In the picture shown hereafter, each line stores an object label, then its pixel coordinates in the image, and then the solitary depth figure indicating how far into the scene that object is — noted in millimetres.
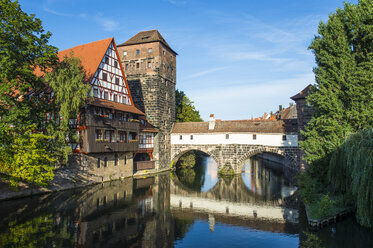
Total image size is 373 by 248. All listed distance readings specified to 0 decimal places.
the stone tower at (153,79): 37812
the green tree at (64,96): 22906
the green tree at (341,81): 18406
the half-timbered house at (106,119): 25812
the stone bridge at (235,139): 33438
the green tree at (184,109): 48562
